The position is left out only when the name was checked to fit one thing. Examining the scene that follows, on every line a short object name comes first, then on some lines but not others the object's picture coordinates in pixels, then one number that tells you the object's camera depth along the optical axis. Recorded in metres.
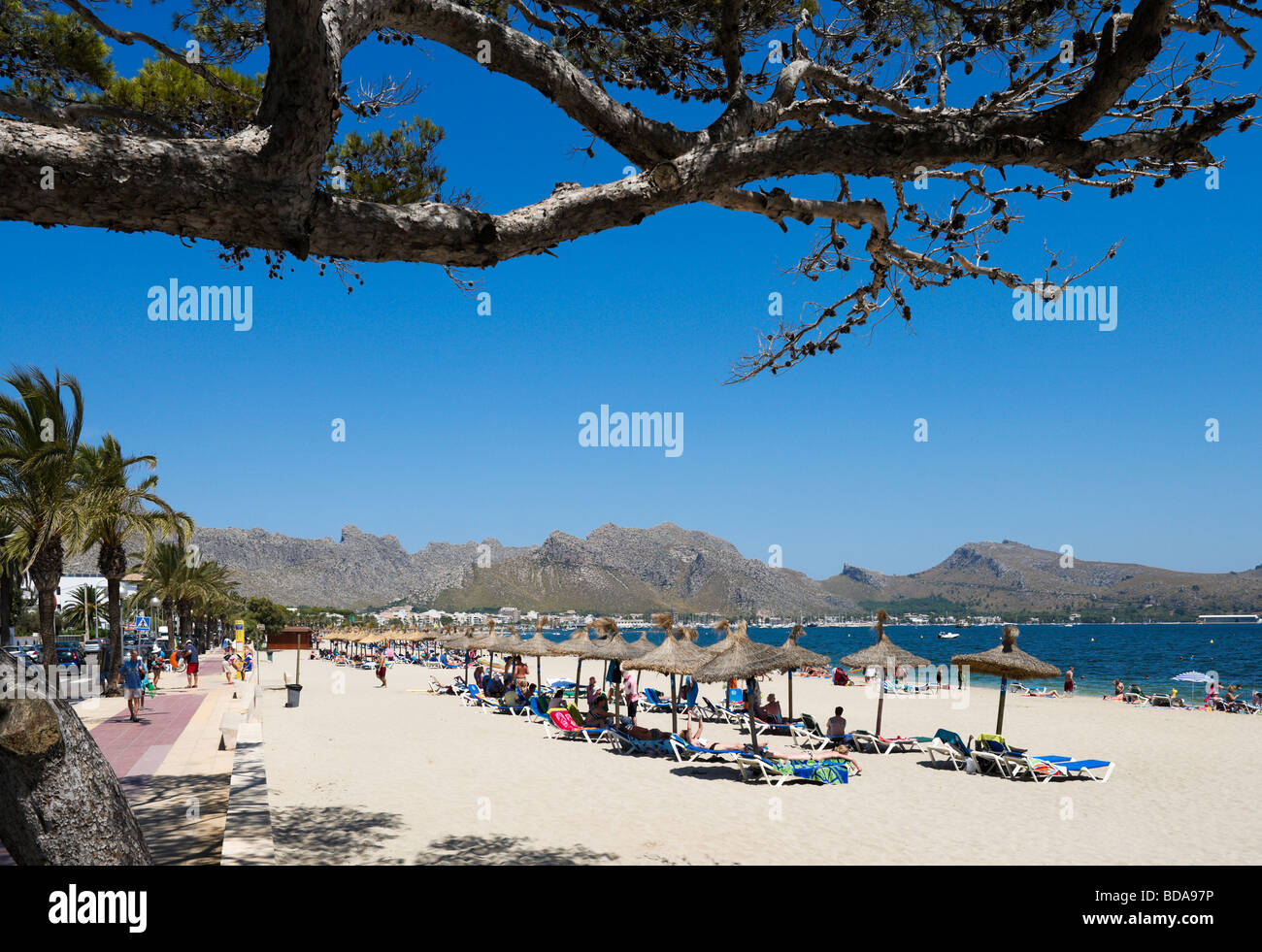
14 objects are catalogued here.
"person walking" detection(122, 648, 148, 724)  16.12
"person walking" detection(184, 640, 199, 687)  26.09
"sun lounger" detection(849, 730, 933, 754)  14.81
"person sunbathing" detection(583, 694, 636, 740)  15.98
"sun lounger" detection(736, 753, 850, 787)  11.78
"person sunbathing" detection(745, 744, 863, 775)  12.42
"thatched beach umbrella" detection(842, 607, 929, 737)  15.11
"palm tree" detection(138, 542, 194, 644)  35.12
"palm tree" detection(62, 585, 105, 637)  53.40
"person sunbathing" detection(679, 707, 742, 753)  13.45
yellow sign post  40.28
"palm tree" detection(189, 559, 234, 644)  44.94
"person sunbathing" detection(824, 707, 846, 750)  14.96
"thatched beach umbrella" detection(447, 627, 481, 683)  26.85
